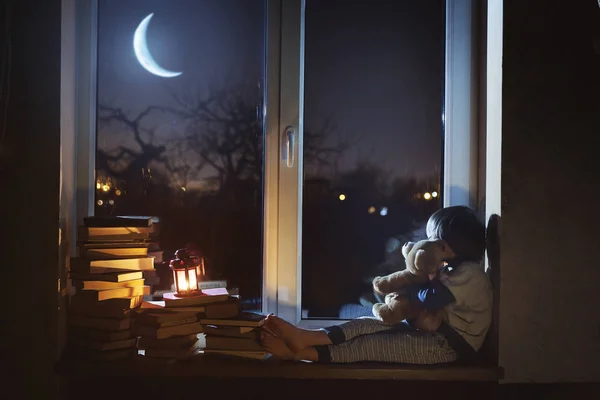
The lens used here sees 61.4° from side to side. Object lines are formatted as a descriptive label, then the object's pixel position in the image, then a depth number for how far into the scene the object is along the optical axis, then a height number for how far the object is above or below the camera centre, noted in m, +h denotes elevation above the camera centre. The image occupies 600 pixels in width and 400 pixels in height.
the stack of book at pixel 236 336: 1.84 -0.49
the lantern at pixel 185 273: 1.89 -0.27
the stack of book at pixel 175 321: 1.82 -0.43
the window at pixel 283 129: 2.21 +0.33
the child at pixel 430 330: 1.84 -0.47
